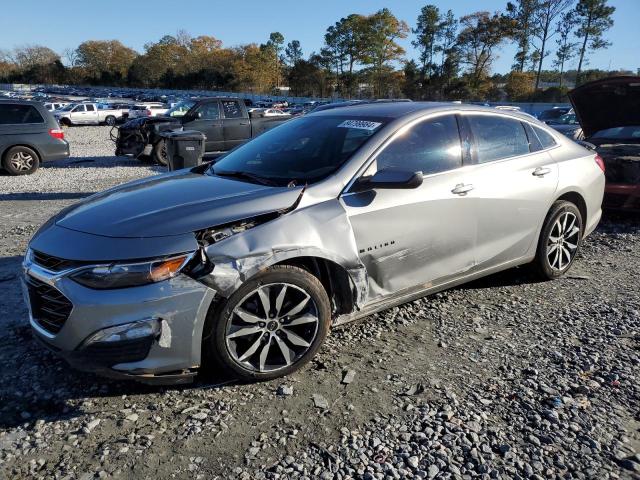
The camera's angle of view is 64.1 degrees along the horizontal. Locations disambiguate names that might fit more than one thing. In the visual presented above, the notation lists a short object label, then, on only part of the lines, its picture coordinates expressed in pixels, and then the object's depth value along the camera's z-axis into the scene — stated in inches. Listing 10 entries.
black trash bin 308.3
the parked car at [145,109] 1333.7
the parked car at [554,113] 753.6
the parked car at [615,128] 275.9
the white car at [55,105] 1487.5
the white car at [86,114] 1334.9
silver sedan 107.3
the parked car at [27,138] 457.4
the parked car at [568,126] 509.3
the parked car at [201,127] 516.4
